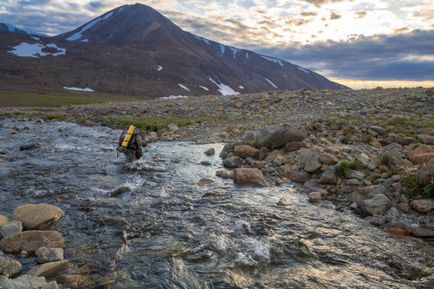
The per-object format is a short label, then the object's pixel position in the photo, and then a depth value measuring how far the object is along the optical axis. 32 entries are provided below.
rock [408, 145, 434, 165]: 14.41
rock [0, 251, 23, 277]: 7.01
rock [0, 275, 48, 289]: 6.18
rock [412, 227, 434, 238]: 9.83
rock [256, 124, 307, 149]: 18.94
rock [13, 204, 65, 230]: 9.41
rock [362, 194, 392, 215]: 11.34
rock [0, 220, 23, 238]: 8.68
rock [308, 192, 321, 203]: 12.73
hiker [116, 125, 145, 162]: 17.14
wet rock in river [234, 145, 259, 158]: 18.80
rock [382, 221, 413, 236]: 10.04
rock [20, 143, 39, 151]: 20.33
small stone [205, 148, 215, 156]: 20.53
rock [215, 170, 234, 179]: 15.57
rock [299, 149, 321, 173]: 15.29
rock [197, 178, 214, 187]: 14.41
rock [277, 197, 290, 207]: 12.17
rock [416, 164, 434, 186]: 11.73
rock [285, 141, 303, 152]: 18.57
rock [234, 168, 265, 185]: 14.67
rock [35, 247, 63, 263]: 7.60
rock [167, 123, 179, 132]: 28.63
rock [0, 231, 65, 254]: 8.09
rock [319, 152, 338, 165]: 15.20
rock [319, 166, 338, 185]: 14.09
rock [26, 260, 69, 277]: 6.96
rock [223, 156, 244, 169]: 17.58
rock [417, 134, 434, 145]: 17.73
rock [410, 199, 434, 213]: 10.99
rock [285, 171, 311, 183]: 15.32
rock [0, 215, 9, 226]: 9.16
